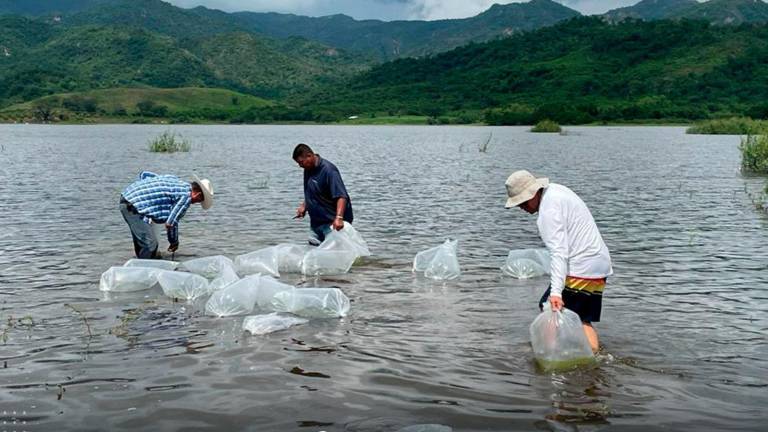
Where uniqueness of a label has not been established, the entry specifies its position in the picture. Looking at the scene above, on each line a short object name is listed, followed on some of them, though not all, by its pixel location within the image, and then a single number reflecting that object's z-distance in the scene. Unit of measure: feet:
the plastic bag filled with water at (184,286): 35.29
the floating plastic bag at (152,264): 38.83
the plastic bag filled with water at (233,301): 32.35
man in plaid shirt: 39.32
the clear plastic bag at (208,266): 40.11
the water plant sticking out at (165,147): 168.35
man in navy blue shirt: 41.01
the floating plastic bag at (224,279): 35.24
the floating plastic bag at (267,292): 33.14
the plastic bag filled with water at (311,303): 31.94
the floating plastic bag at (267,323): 29.53
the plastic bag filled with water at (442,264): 41.29
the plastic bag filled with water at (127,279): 36.91
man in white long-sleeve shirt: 23.97
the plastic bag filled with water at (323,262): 41.86
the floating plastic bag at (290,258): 42.37
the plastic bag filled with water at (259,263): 40.88
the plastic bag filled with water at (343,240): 42.22
